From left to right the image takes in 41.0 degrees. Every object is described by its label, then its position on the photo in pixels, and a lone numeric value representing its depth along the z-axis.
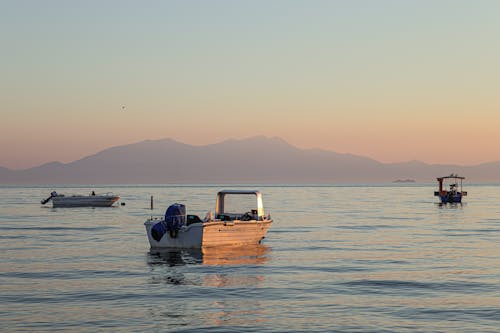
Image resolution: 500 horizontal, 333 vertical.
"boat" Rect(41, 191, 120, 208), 106.50
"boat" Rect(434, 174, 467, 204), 112.12
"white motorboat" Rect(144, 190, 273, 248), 34.56
